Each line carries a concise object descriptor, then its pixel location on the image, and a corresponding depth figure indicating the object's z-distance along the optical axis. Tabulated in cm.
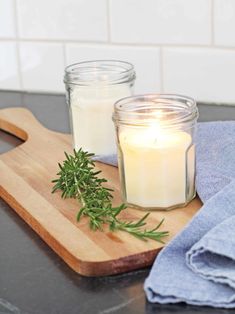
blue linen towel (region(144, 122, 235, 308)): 64
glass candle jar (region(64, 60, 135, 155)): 97
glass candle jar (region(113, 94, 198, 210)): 80
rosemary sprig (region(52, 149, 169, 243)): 75
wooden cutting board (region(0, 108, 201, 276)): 70
